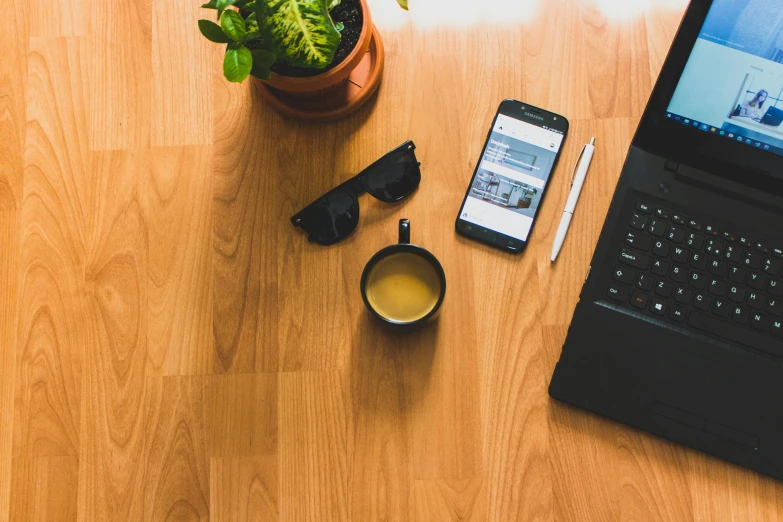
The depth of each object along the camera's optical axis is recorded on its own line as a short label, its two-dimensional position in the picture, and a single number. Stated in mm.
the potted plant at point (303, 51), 577
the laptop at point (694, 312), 692
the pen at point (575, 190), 732
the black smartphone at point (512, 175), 738
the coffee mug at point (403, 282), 695
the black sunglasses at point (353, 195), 736
